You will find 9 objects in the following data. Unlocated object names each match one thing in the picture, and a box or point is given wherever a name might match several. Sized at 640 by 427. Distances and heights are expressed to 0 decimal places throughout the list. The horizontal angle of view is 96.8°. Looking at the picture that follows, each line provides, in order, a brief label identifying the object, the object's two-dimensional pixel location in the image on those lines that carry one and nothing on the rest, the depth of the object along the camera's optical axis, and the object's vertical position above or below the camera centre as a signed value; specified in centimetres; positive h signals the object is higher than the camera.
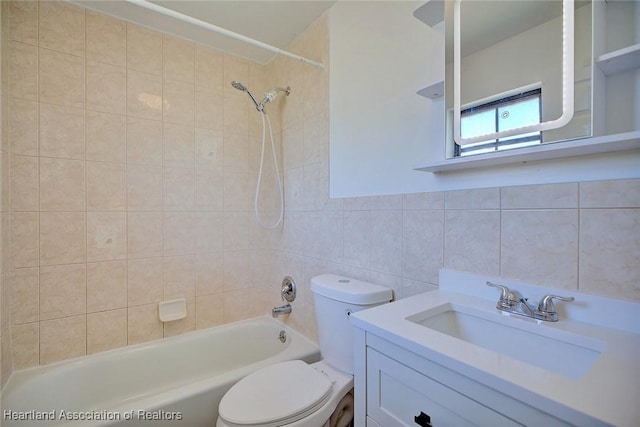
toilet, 104 -72
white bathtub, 122 -88
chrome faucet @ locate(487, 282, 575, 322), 80 -27
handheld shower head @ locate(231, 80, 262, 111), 171 +77
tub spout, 191 -66
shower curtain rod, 113 +85
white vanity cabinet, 54 -42
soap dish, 181 -63
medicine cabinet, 74 +41
